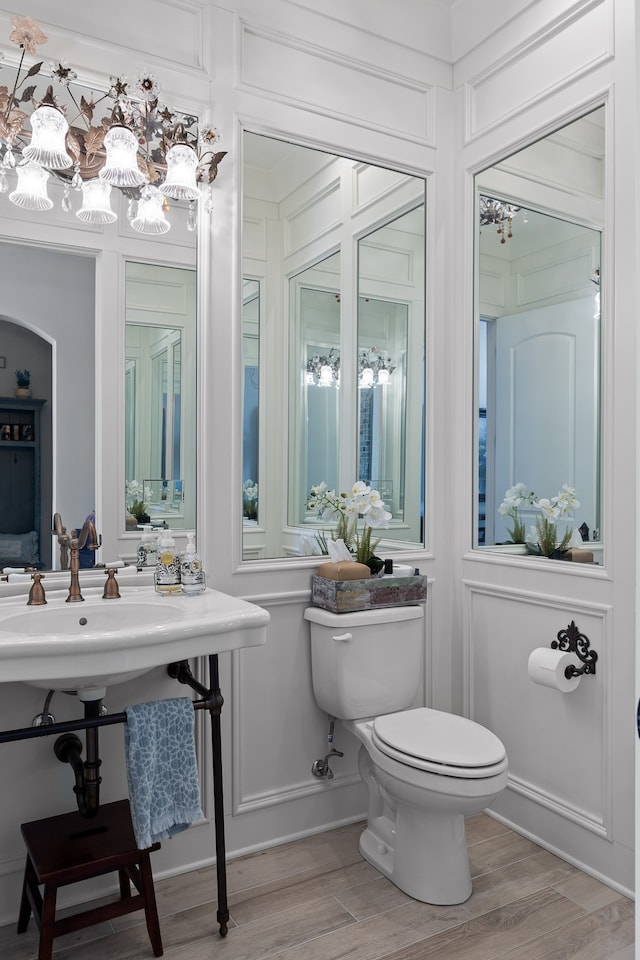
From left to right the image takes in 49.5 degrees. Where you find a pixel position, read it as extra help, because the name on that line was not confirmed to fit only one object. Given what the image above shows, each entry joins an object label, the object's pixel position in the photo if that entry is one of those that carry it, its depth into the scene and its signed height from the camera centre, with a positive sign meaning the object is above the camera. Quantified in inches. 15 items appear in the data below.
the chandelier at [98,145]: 72.4 +36.0
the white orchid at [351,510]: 93.9 -5.0
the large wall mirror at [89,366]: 74.7 +12.1
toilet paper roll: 81.0 -23.1
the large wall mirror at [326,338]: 89.4 +18.6
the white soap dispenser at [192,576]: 77.8 -11.5
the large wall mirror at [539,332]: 83.3 +18.5
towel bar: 71.6 -30.7
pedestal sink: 56.7 -14.6
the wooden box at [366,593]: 87.0 -15.4
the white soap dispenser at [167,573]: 78.3 -11.4
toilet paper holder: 81.6 -20.9
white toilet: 72.5 -30.3
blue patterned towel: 63.4 -27.7
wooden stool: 63.2 -36.5
